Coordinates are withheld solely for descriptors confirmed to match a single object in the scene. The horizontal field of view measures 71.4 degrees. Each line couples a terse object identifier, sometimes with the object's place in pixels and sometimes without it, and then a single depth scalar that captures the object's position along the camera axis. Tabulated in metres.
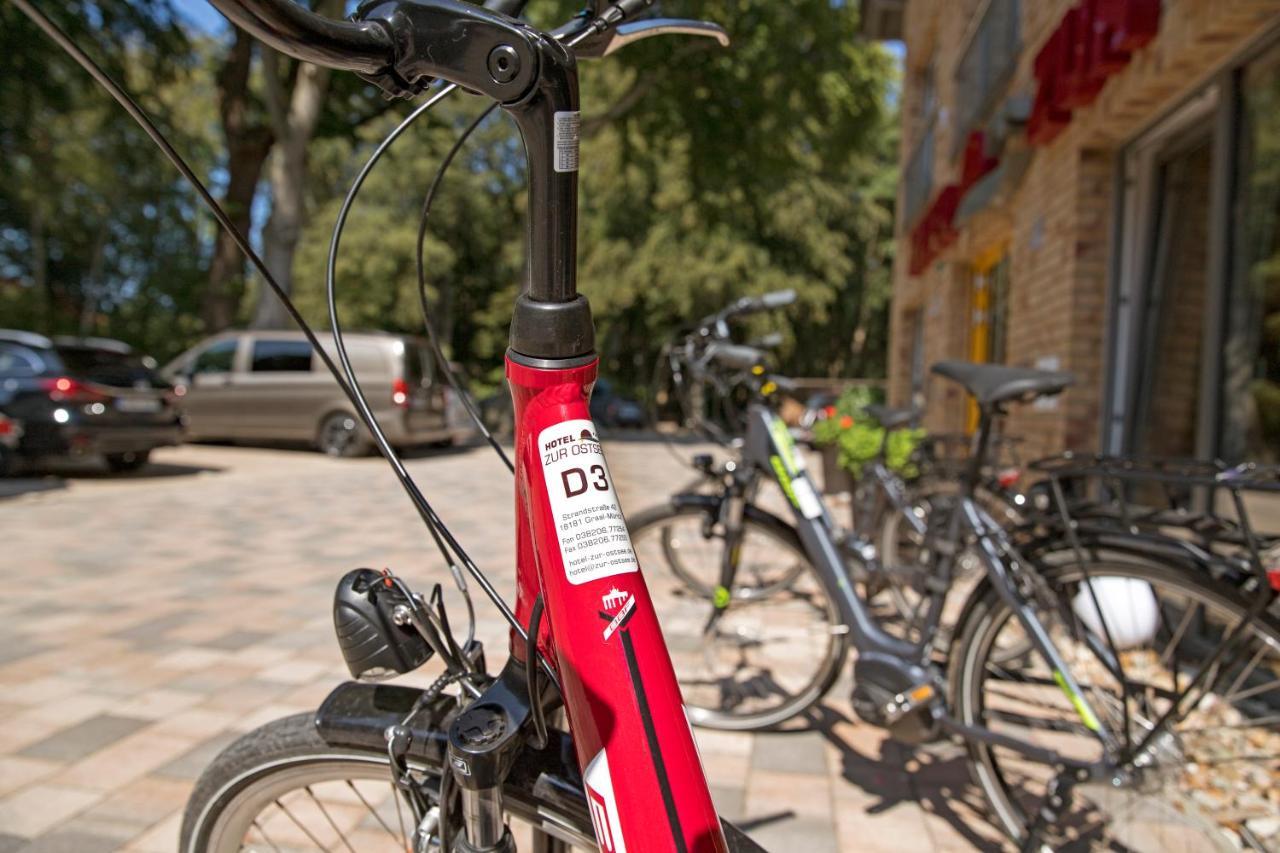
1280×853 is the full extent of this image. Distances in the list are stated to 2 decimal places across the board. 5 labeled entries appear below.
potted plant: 5.27
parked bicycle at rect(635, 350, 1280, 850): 1.92
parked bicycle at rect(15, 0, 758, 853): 0.88
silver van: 11.88
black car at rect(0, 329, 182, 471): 8.63
